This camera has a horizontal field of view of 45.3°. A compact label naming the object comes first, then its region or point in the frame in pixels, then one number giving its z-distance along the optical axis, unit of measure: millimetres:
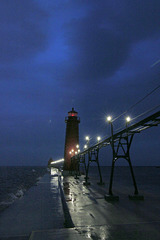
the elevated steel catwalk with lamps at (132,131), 11573
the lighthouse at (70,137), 57312
